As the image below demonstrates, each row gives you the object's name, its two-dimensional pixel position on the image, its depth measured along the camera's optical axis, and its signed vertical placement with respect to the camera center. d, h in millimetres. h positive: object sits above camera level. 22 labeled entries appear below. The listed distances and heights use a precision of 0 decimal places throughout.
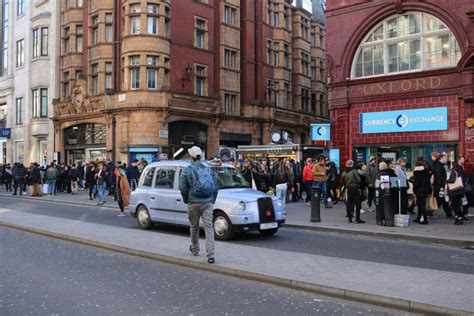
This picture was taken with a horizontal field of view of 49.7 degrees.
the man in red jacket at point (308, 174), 19000 -334
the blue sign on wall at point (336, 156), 21964 +384
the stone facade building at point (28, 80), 39219 +6942
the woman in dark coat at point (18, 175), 27953 -499
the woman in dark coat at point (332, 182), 19541 -664
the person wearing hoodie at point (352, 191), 14109 -725
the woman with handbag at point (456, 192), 13477 -726
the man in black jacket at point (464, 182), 13875 -483
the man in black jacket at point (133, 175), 21531 -400
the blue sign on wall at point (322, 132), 22438 +1453
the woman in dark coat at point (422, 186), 13648 -569
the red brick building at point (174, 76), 31844 +6309
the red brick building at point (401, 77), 18703 +3448
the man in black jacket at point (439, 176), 14344 -320
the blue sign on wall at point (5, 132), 42875 +2845
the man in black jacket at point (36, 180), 26569 -738
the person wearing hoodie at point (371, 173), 16703 -268
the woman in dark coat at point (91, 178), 23828 -575
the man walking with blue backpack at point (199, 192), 8438 -442
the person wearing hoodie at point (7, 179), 33031 -847
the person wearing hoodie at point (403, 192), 13578 -726
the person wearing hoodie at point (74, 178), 28047 -677
